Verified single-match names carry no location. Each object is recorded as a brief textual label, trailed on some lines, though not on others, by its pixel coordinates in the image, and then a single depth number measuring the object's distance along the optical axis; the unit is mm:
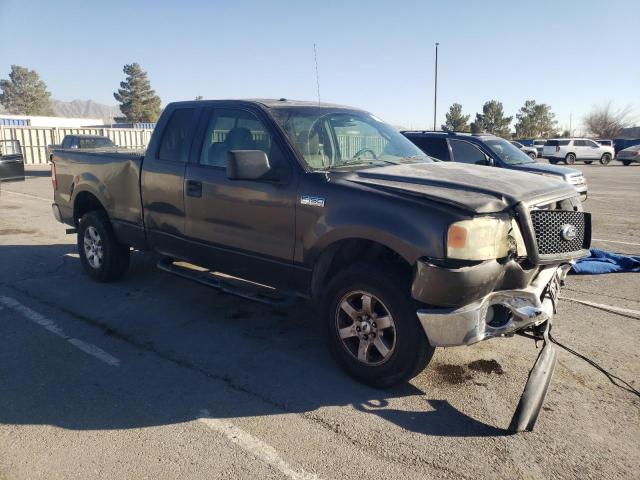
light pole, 37250
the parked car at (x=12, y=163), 15828
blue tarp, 6750
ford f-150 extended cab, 3215
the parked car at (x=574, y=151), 34719
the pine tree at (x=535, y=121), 71375
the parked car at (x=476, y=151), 10220
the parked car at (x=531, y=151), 30180
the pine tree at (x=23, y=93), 89500
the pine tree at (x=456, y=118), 64812
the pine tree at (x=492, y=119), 70062
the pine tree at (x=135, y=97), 86000
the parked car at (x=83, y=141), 18419
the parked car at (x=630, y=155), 34188
